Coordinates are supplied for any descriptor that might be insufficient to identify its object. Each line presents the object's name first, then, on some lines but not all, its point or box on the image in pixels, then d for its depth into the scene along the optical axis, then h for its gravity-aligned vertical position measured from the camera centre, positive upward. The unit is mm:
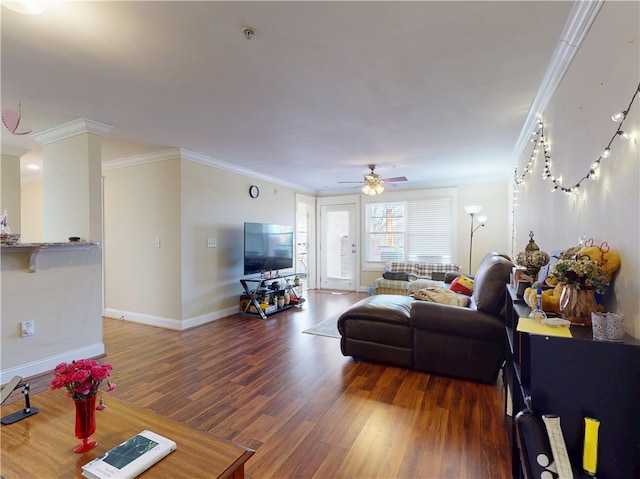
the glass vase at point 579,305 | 1283 -289
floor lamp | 5504 +362
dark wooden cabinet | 1040 -544
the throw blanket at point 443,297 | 3227 -648
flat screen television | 4930 -193
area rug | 3971 -1256
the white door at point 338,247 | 7172 -264
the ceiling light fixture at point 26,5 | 1282 +966
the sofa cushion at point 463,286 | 3997 -655
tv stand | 4863 -978
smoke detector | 1720 +1144
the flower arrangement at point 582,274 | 1242 -156
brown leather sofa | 2586 -874
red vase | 1108 -673
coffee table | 1021 -770
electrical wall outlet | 2814 -840
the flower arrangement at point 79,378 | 1086 -503
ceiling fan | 4680 +798
